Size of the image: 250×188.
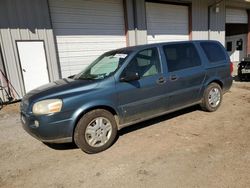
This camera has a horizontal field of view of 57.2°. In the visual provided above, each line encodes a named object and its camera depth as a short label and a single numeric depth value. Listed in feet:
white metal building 25.49
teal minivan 12.03
